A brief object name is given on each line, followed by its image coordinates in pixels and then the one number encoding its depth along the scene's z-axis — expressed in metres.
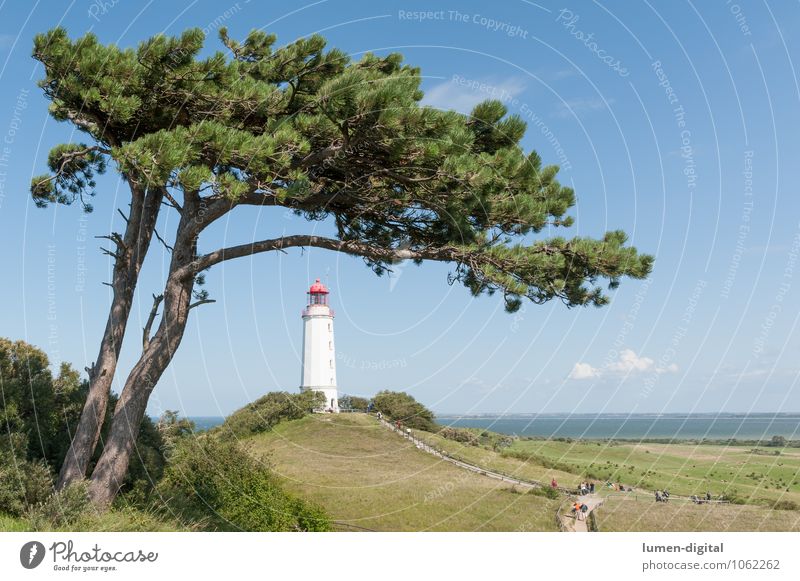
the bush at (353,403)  42.61
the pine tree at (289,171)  9.16
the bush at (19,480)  9.80
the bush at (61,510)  8.51
